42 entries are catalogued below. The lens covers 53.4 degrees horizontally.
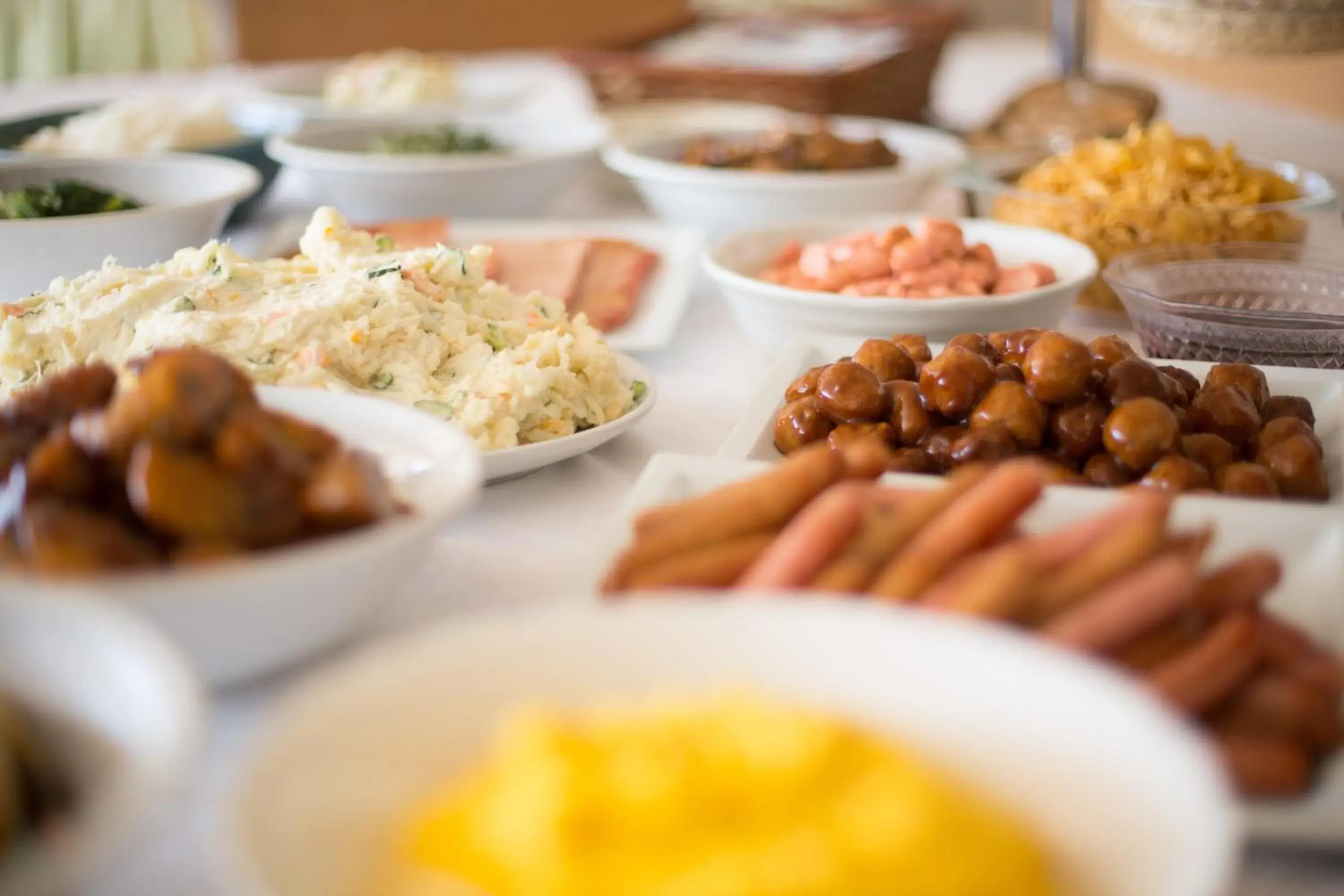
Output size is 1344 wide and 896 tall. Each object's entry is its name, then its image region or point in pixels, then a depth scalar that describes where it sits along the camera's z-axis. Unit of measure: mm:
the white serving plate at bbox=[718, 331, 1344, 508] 1236
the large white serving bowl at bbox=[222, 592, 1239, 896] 591
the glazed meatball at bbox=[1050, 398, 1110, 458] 1176
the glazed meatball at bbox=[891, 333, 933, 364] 1391
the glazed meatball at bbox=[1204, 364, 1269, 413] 1285
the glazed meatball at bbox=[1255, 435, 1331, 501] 1154
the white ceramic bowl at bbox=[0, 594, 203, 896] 570
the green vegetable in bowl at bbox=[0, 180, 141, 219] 1776
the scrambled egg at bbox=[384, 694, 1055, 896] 567
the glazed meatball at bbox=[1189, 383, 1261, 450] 1214
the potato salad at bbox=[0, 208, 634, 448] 1236
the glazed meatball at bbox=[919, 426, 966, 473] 1206
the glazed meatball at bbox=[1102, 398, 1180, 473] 1132
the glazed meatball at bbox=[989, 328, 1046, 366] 1317
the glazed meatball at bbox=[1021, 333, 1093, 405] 1186
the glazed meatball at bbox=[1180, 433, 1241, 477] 1173
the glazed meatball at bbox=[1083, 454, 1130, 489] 1148
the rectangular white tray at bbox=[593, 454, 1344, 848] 920
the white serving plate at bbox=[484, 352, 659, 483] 1185
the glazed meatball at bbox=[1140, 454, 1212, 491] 1105
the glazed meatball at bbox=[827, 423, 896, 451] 1229
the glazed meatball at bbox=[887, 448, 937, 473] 1189
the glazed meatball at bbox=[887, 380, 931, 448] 1237
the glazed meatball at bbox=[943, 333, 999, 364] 1317
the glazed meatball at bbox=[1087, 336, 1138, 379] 1236
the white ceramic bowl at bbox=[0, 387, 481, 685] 730
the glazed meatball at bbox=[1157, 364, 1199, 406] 1280
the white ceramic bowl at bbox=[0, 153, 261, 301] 1621
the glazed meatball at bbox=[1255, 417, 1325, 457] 1200
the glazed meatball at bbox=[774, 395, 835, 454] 1258
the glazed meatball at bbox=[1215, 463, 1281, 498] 1116
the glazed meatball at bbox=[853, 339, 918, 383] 1329
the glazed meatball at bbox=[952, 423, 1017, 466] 1169
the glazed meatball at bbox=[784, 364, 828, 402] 1310
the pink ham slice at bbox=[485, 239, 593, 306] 1779
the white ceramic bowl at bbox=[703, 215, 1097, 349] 1573
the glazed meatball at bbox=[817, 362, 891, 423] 1248
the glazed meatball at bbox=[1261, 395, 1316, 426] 1278
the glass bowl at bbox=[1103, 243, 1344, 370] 1483
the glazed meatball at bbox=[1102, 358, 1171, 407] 1188
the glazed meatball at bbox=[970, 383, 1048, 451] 1185
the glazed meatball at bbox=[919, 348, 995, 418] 1229
